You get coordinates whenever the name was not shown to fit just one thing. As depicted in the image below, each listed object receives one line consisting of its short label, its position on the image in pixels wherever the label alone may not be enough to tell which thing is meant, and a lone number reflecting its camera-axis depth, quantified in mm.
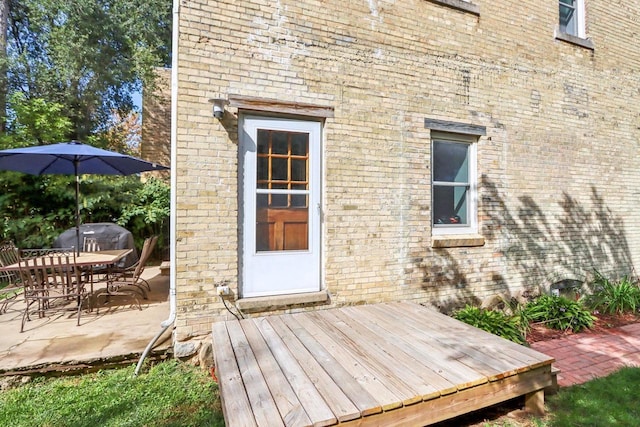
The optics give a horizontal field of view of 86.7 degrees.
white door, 4250
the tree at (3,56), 10523
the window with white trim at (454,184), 5410
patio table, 4634
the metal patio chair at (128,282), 5355
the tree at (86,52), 11102
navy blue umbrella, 4723
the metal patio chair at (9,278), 5184
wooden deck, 2357
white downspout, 3850
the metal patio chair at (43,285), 4406
